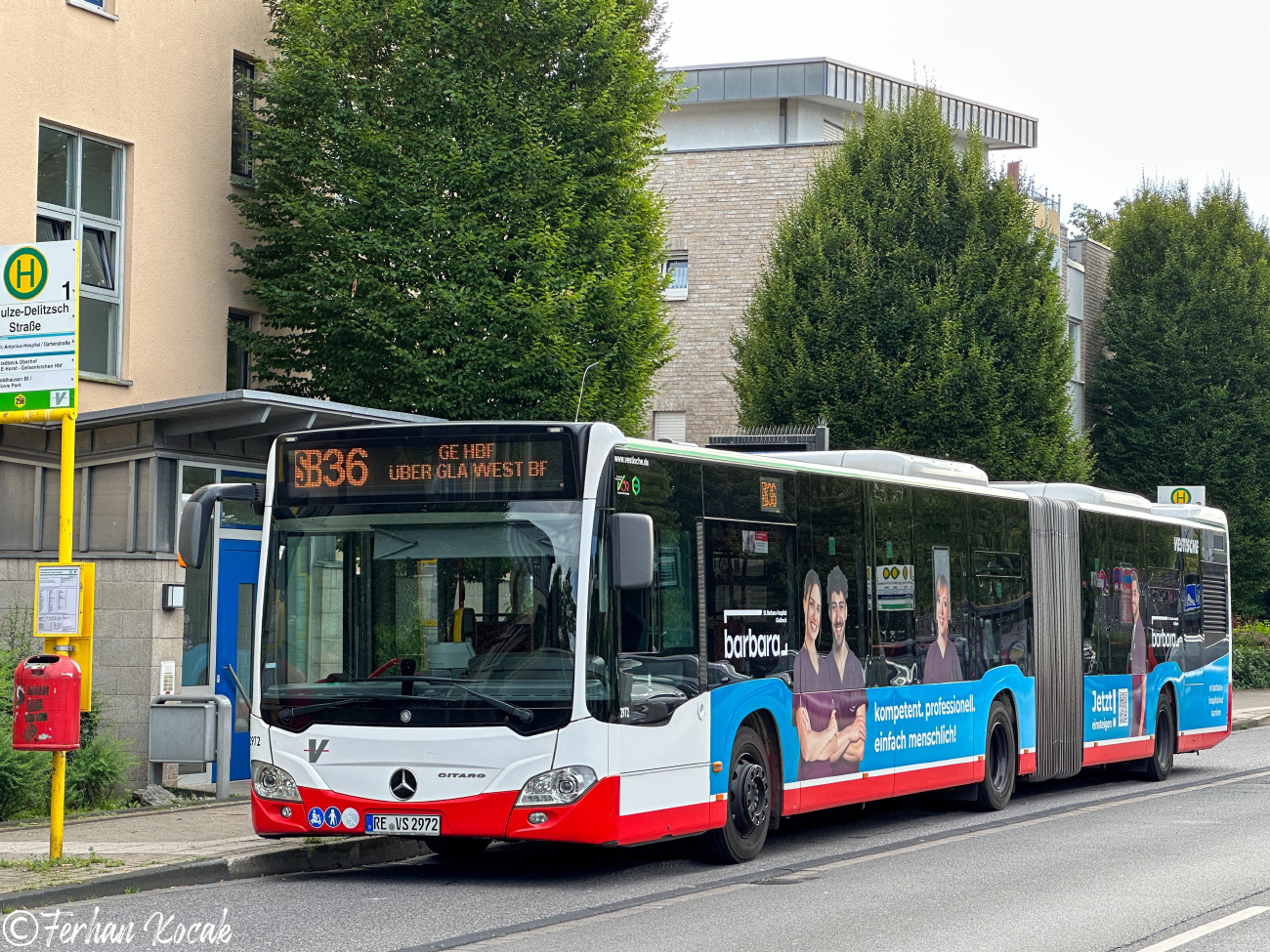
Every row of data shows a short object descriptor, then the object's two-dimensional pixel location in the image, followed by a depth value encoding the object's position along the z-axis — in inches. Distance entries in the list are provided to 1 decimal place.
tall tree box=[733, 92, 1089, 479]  1159.6
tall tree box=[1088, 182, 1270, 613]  1608.0
